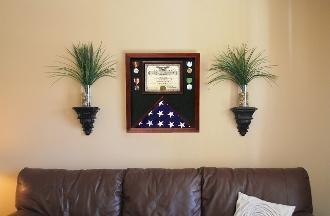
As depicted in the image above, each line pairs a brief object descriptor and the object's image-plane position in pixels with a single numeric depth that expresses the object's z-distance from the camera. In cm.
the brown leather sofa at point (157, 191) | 217
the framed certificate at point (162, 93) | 255
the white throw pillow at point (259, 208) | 202
